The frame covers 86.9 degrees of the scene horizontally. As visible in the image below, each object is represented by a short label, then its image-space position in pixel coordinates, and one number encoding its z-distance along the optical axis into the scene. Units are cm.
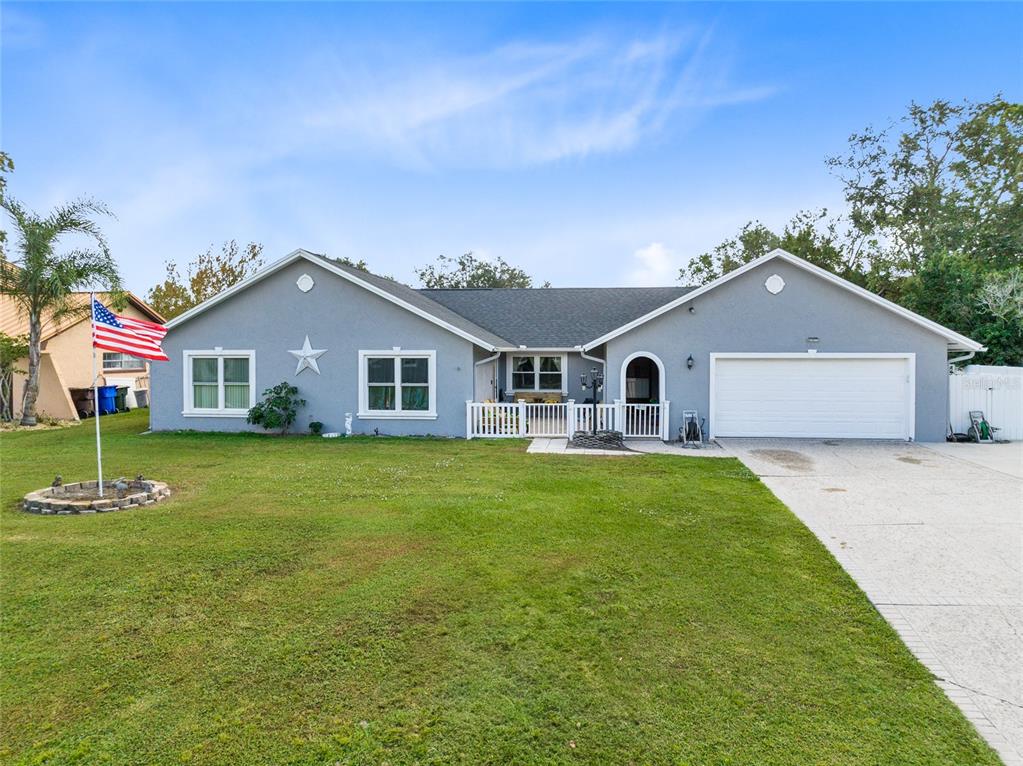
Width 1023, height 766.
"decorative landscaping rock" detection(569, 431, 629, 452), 1271
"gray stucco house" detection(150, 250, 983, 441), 1338
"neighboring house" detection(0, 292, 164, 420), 1906
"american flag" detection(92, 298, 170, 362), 812
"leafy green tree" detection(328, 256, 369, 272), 4333
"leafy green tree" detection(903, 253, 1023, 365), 1620
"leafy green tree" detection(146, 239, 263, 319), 3475
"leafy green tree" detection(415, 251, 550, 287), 4841
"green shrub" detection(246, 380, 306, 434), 1416
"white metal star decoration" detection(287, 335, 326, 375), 1466
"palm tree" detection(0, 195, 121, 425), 1667
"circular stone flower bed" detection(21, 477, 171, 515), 729
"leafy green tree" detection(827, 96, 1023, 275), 2809
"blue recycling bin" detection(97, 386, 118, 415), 2133
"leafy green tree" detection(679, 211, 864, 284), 3206
